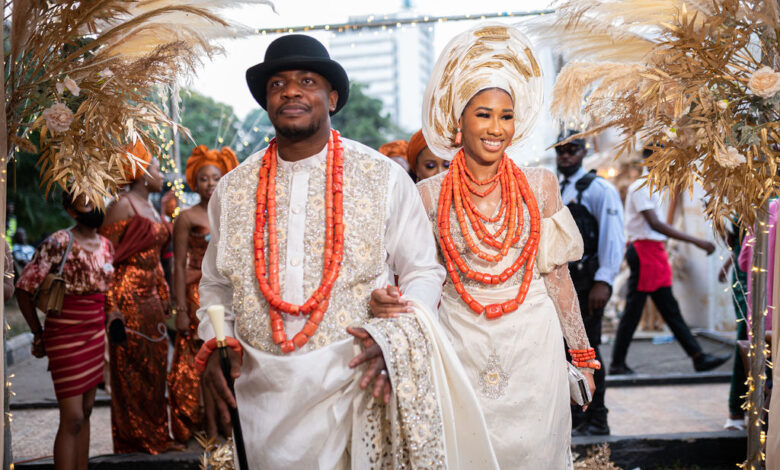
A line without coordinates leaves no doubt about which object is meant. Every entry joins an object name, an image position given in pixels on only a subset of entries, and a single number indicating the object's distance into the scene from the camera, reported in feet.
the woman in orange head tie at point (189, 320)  17.79
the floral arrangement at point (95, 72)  10.87
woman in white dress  10.60
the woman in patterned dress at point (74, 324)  13.75
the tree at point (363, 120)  61.77
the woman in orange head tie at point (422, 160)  15.94
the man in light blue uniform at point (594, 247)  17.01
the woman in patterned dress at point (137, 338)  16.99
